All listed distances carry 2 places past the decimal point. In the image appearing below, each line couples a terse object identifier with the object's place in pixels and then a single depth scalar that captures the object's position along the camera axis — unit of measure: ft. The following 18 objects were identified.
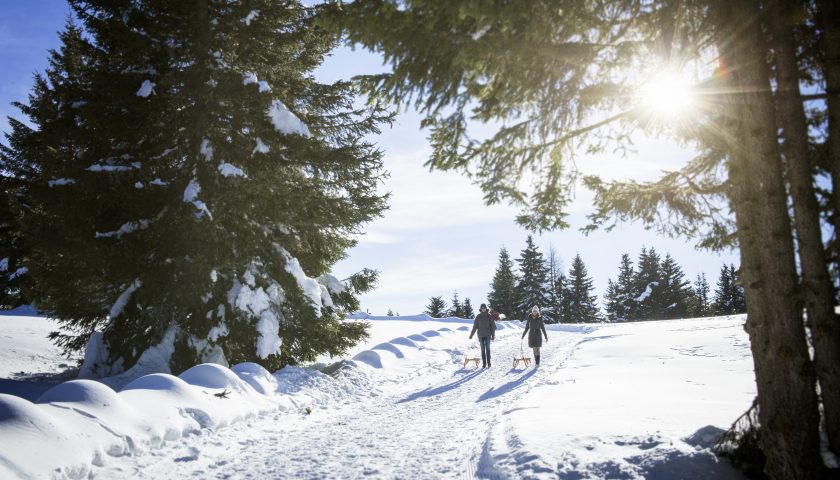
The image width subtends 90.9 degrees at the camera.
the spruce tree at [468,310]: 216.33
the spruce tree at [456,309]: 218.01
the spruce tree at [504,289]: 170.30
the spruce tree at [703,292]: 273.99
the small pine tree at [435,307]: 199.21
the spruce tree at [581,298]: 184.96
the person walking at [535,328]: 46.70
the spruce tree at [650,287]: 173.88
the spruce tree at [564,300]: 186.80
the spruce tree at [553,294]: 171.32
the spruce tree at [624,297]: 183.83
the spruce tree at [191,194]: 33.83
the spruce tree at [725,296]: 193.57
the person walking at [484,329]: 47.70
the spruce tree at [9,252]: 61.46
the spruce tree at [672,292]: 172.55
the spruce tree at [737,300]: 190.60
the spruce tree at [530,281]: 163.32
